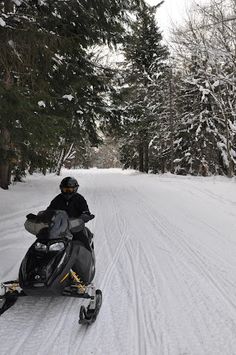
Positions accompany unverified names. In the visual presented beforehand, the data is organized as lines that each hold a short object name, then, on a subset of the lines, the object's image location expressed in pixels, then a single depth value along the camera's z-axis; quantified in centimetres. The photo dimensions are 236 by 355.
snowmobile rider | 579
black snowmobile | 456
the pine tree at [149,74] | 3284
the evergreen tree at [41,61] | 771
